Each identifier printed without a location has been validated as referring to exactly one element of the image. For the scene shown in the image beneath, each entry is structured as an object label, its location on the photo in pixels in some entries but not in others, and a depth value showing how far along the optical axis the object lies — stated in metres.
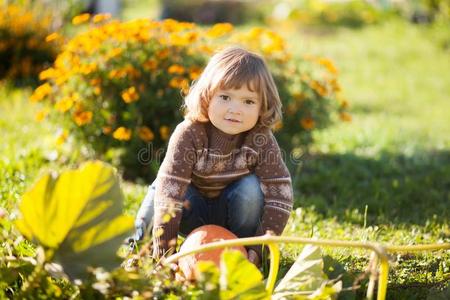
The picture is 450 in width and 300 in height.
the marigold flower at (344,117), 4.75
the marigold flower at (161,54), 4.13
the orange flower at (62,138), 4.17
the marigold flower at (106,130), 4.04
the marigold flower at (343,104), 4.70
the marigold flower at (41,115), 4.12
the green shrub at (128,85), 4.07
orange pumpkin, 2.36
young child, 2.61
